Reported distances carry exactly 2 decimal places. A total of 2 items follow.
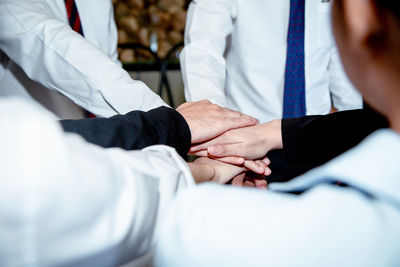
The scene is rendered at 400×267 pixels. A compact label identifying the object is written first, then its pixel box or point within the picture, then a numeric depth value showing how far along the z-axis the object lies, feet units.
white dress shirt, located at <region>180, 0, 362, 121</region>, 3.59
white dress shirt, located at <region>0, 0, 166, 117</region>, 2.74
